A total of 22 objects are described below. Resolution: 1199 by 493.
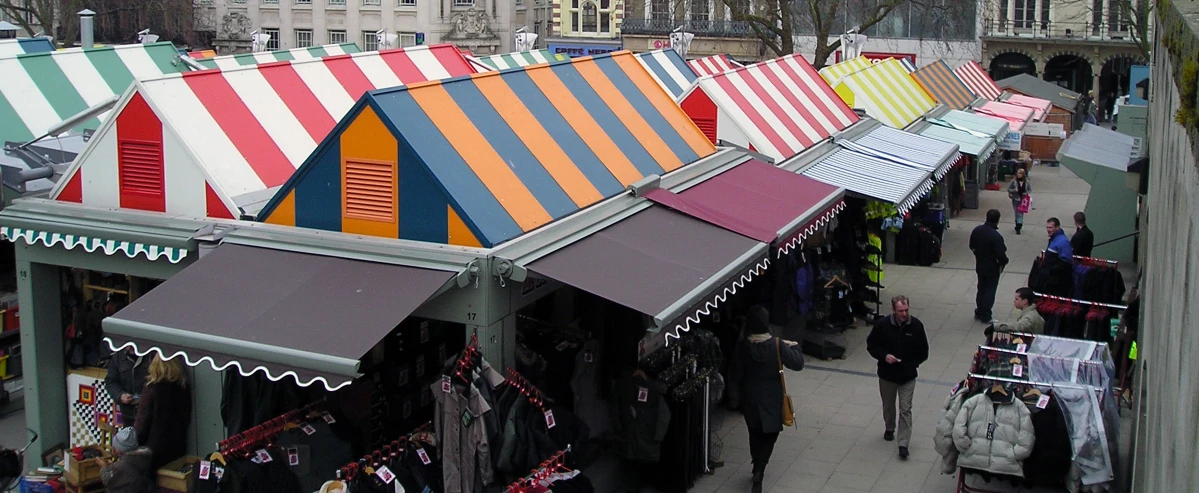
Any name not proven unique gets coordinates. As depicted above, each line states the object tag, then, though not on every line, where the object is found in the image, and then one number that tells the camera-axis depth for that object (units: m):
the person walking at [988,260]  14.78
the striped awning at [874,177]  13.64
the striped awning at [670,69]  19.09
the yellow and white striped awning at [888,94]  20.52
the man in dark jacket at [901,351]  10.12
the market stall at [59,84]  14.13
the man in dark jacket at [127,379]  9.41
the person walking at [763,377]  9.36
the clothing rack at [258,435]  7.99
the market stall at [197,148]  9.29
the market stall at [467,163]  8.39
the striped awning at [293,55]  19.18
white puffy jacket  8.70
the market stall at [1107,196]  18.38
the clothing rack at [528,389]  8.06
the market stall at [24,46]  16.12
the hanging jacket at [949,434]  8.92
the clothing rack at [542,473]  7.71
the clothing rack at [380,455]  7.57
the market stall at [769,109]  14.46
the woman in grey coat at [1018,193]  21.92
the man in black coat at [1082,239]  15.76
